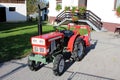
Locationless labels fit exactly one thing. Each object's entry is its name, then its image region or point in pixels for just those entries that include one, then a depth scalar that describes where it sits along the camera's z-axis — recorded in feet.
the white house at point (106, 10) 27.43
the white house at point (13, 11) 46.03
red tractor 10.56
